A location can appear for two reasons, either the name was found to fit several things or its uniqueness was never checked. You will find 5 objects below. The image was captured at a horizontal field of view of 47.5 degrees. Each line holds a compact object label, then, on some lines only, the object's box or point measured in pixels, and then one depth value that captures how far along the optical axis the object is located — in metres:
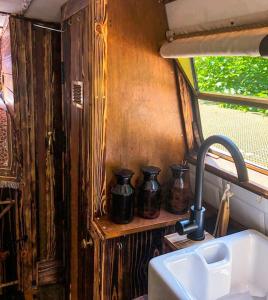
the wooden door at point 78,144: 1.58
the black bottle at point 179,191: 1.50
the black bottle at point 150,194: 1.45
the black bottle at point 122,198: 1.40
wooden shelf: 1.37
